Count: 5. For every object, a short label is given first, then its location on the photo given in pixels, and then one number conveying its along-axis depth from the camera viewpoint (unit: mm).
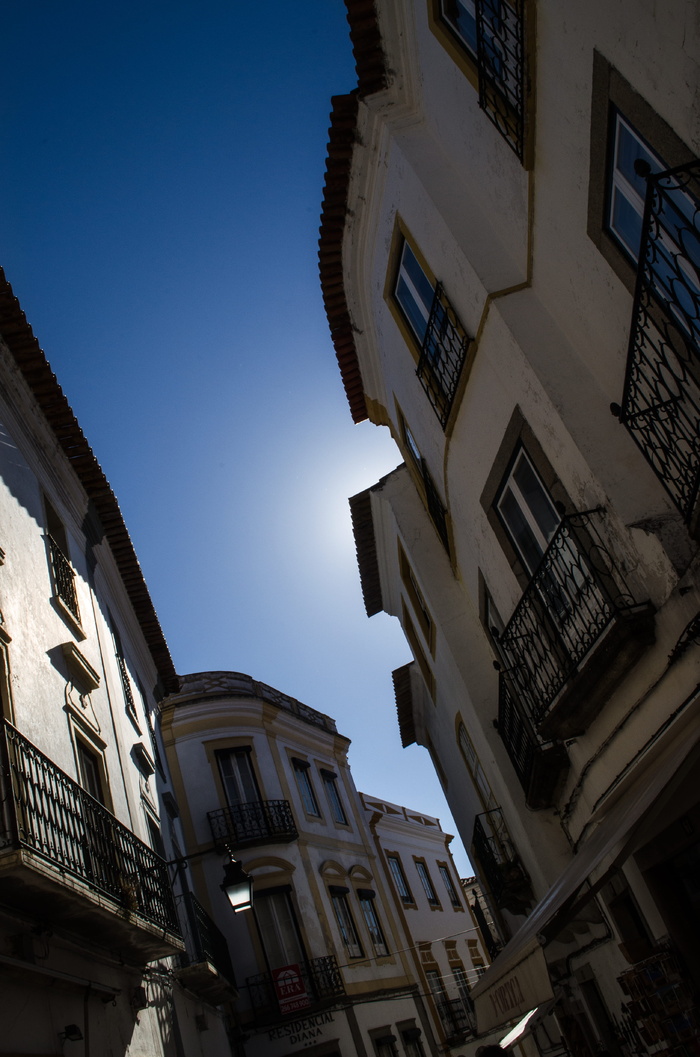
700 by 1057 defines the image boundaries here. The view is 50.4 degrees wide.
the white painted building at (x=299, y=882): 17328
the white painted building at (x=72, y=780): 5469
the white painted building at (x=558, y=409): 4711
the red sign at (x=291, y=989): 16812
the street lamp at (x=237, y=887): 8602
